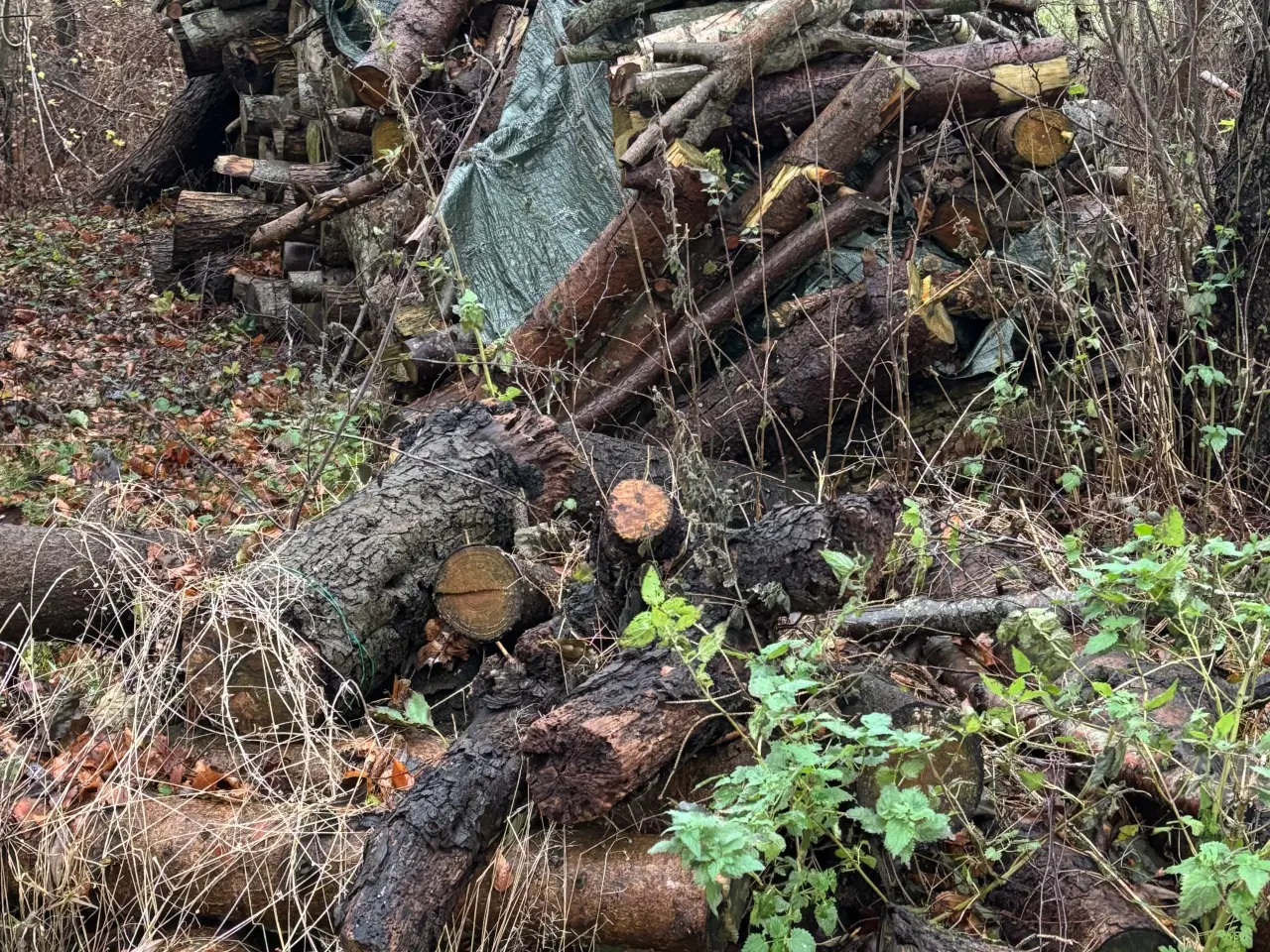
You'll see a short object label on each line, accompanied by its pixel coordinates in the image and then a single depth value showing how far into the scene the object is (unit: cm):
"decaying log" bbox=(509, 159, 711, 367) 481
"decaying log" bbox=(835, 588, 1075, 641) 318
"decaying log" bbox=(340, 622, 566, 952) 231
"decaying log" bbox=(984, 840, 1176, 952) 222
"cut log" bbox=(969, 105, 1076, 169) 466
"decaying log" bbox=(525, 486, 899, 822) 254
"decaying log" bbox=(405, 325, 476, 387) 548
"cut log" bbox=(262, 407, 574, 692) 325
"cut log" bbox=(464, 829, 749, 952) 243
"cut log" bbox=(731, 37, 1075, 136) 479
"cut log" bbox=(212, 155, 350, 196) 700
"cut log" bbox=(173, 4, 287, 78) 912
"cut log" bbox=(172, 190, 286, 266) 804
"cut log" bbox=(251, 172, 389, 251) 648
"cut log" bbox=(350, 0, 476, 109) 644
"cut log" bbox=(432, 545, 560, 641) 333
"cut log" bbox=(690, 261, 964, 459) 455
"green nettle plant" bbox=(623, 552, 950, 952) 210
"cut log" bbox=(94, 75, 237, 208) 984
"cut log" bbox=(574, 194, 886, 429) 473
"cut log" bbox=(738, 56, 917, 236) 464
